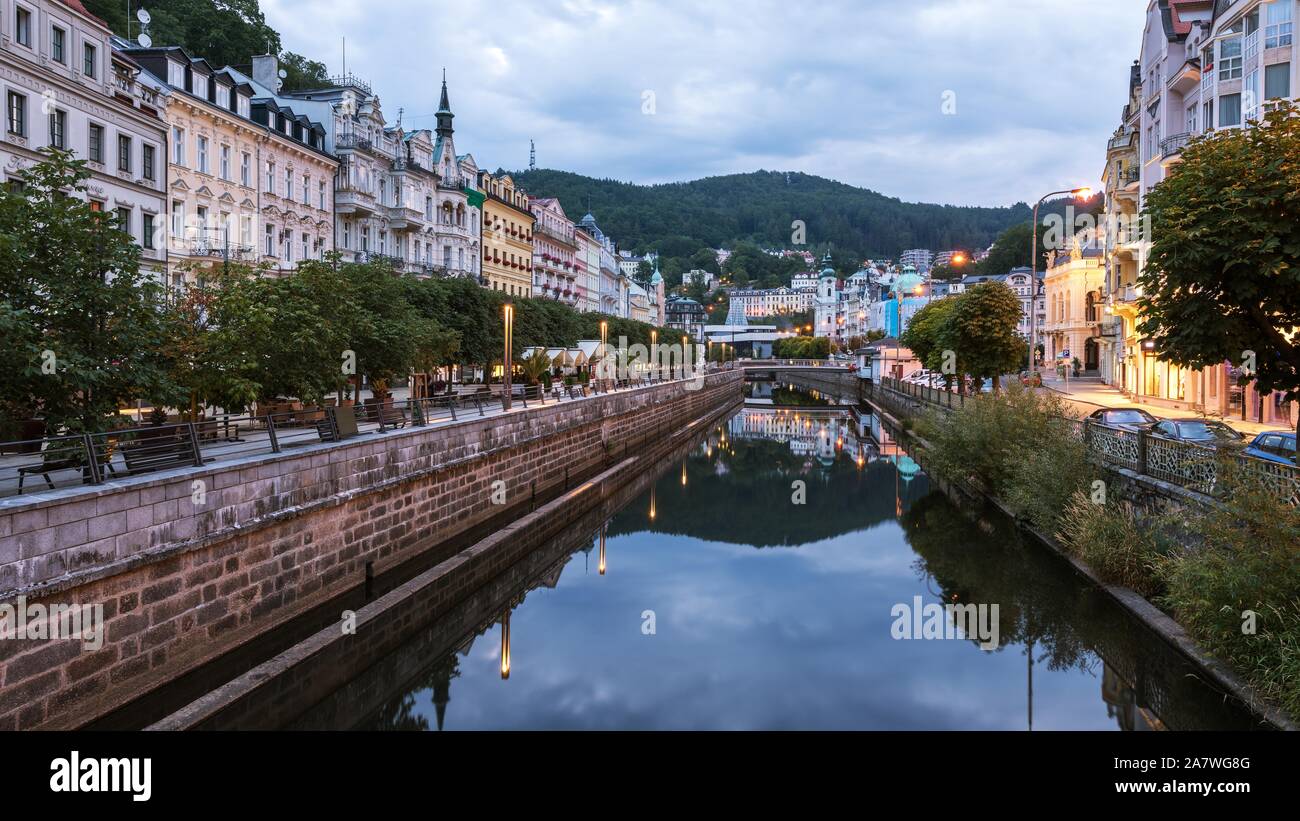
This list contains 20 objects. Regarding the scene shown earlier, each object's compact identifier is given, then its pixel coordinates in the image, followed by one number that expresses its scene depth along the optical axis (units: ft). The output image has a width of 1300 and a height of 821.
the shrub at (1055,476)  66.18
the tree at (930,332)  157.07
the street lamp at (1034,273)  90.17
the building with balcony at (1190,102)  101.91
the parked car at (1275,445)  57.13
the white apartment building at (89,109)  84.84
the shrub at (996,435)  78.12
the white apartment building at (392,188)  148.56
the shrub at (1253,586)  34.47
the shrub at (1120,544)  54.54
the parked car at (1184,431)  67.40
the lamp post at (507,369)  100.17
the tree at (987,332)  139.33
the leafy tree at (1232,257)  48.85
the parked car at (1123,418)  79.71
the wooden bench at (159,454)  42.16
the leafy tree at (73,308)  42.19
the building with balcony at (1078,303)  218.79
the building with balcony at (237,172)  111.55
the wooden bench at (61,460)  40.11
